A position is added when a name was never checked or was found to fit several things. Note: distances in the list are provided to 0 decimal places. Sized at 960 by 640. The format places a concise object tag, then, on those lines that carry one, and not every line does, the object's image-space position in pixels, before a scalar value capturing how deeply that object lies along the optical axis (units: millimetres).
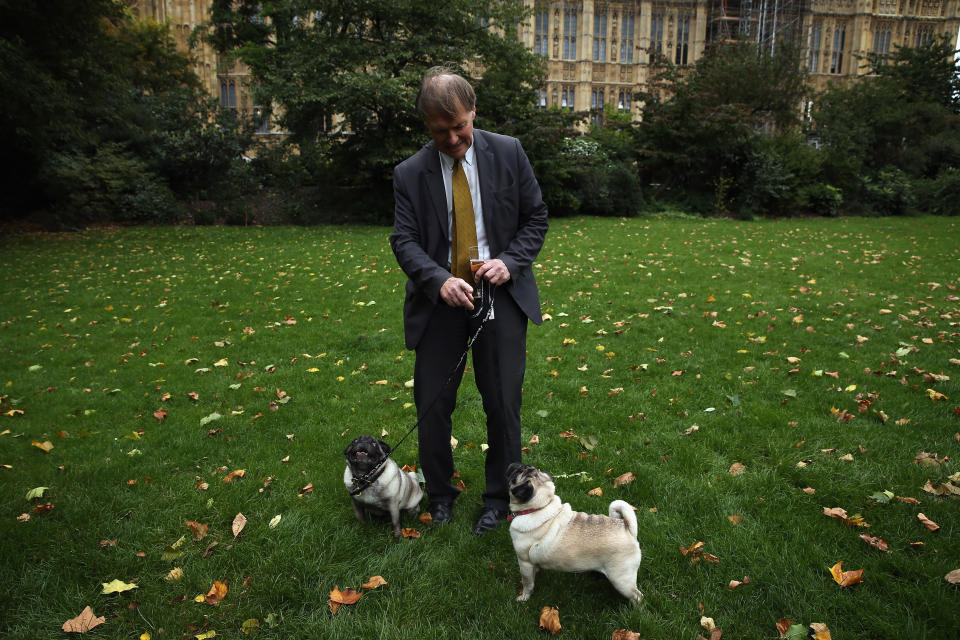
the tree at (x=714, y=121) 20859
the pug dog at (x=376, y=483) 2998
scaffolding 41188
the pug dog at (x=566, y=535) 2490
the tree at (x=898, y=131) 20906
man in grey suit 2723
